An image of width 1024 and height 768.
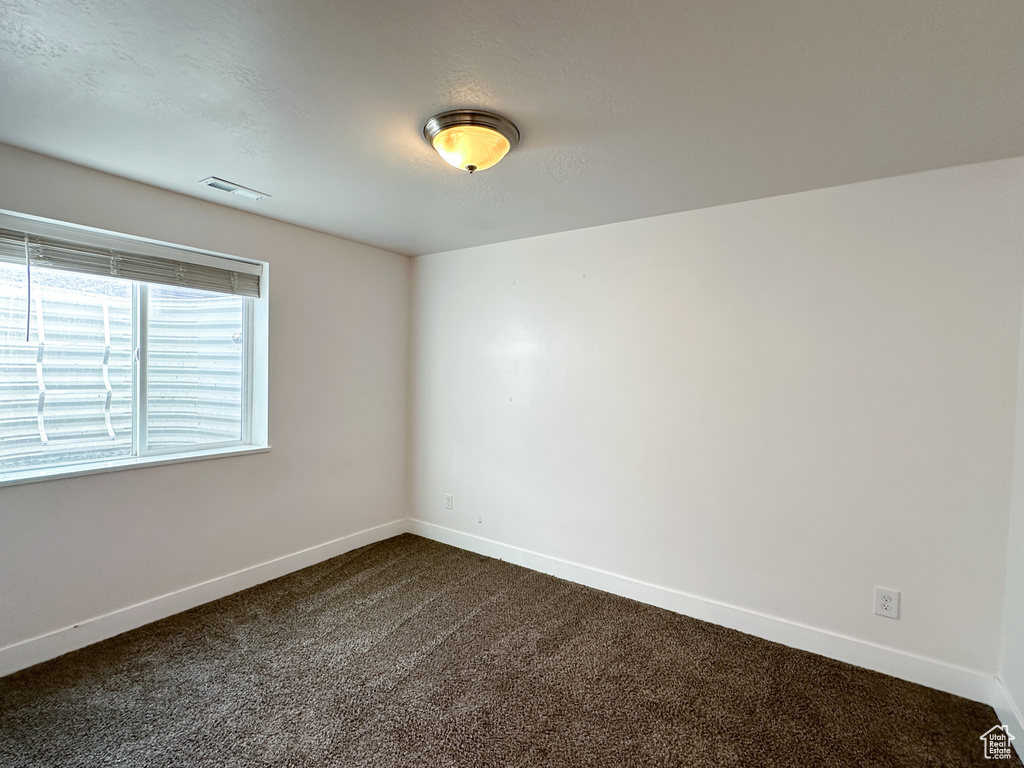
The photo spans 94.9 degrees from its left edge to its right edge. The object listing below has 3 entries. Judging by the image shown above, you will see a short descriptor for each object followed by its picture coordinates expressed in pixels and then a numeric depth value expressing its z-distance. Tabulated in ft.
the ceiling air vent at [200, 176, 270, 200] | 7.91
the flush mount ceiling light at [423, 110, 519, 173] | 5.67
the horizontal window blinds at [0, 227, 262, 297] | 7.23
